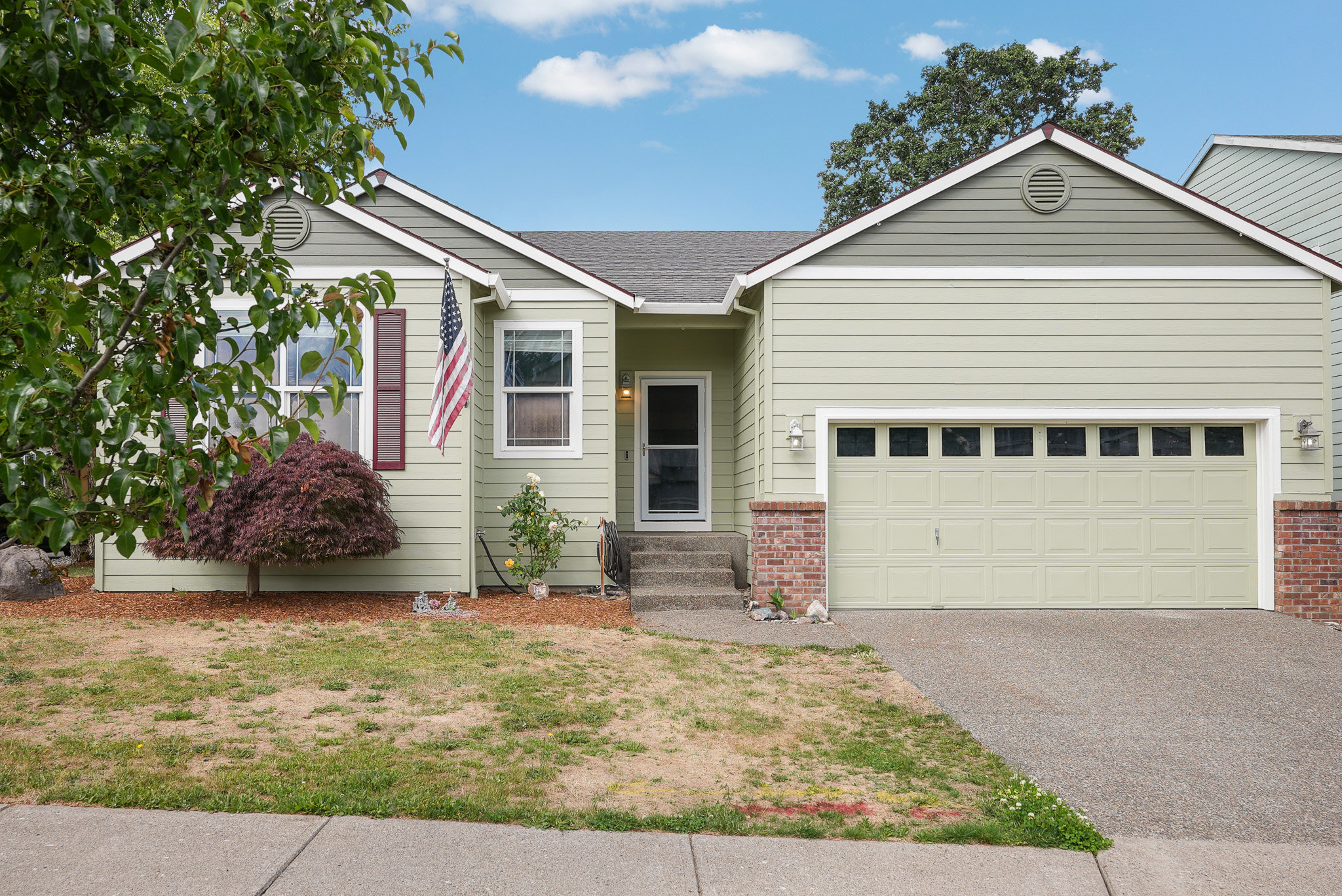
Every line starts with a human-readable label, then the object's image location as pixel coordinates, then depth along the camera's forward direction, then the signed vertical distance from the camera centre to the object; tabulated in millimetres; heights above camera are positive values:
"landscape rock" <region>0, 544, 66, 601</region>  9289 -1114
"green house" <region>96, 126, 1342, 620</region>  9383 +892
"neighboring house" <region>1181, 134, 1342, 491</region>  12312 +4319
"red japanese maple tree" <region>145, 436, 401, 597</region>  8156 -420
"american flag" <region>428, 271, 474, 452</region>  8578 +832
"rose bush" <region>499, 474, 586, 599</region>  9719 -679
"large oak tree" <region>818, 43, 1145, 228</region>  26719 +10819
